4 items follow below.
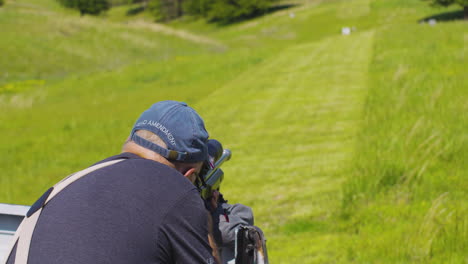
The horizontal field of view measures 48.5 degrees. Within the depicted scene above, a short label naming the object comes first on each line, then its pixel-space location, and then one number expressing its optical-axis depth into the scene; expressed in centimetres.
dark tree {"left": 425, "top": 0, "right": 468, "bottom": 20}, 3808
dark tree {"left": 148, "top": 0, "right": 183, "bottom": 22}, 8931
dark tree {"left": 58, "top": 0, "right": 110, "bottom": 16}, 8169
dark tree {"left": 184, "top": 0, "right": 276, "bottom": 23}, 7344
